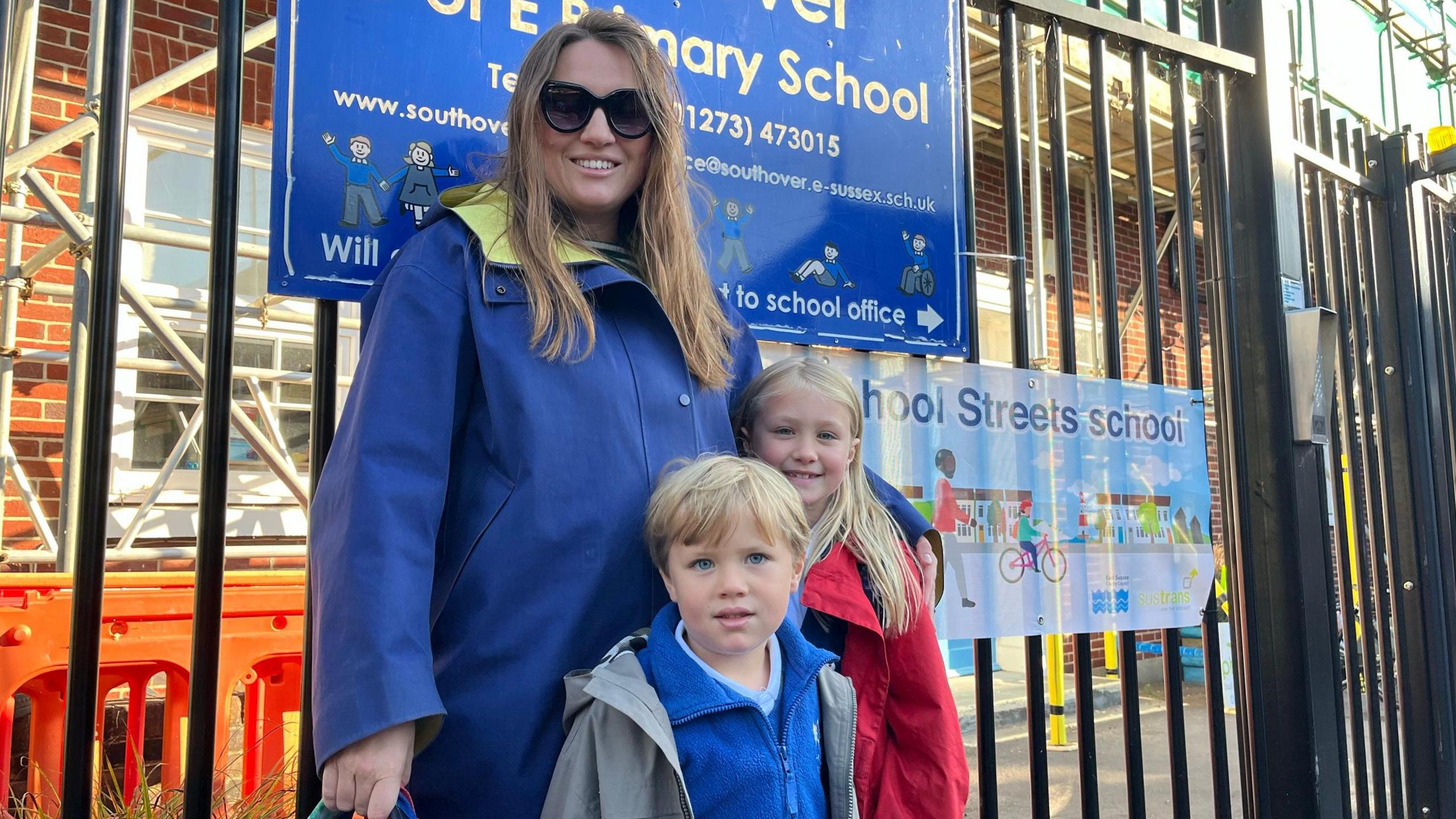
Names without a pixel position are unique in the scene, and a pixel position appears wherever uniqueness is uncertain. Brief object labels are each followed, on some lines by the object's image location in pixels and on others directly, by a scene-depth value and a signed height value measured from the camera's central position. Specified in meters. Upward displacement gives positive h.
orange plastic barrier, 2.90 -0.29
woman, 1.30 +0.15
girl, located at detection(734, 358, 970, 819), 1.72 -0.10
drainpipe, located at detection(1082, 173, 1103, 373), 6.09 +1.97
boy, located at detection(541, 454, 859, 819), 1.38 -0.21
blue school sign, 1.79 +0.82
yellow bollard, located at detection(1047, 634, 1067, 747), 5.86 -0.87
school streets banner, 2.35 +0.13
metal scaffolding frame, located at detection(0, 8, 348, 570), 3.19 +0.97
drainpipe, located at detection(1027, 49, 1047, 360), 3.97 +1.49
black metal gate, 3.49 +0.33
